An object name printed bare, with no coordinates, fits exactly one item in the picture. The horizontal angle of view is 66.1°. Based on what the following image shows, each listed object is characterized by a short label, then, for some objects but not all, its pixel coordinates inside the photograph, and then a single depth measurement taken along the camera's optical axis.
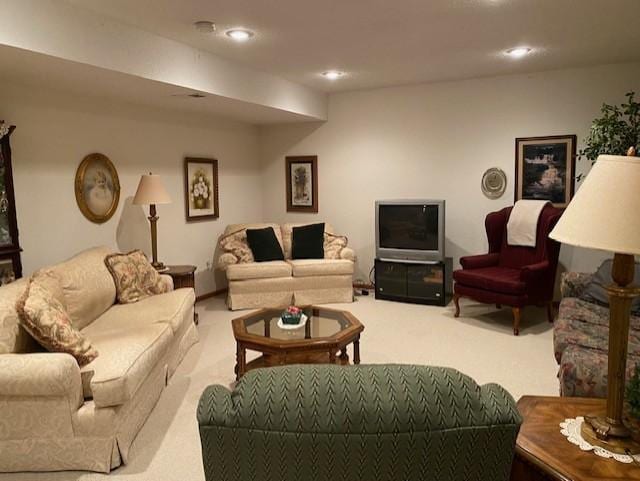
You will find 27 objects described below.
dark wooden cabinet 3.55
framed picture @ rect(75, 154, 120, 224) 4.24
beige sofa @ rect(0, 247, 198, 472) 2.27
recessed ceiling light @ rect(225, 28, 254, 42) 3.55
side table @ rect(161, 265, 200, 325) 4.57
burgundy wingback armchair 4.39
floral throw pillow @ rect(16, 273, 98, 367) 2.40
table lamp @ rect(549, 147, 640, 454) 1.32
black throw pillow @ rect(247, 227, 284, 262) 5.64
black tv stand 5.36
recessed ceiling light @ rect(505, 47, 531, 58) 4.21
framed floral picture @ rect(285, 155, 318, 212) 6.52
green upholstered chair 1.05
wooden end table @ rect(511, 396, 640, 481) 1.35
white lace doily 1.39
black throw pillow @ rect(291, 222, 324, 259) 5.78
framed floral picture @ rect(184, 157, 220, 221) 5.55
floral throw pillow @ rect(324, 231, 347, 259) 5.75
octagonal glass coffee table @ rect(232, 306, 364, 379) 3.00
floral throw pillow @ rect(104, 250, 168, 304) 3.85
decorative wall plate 5.40
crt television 5.30
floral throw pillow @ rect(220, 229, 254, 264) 5.51
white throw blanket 4.81
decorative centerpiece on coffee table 3.40
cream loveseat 5.34
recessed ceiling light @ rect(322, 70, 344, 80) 4.96
